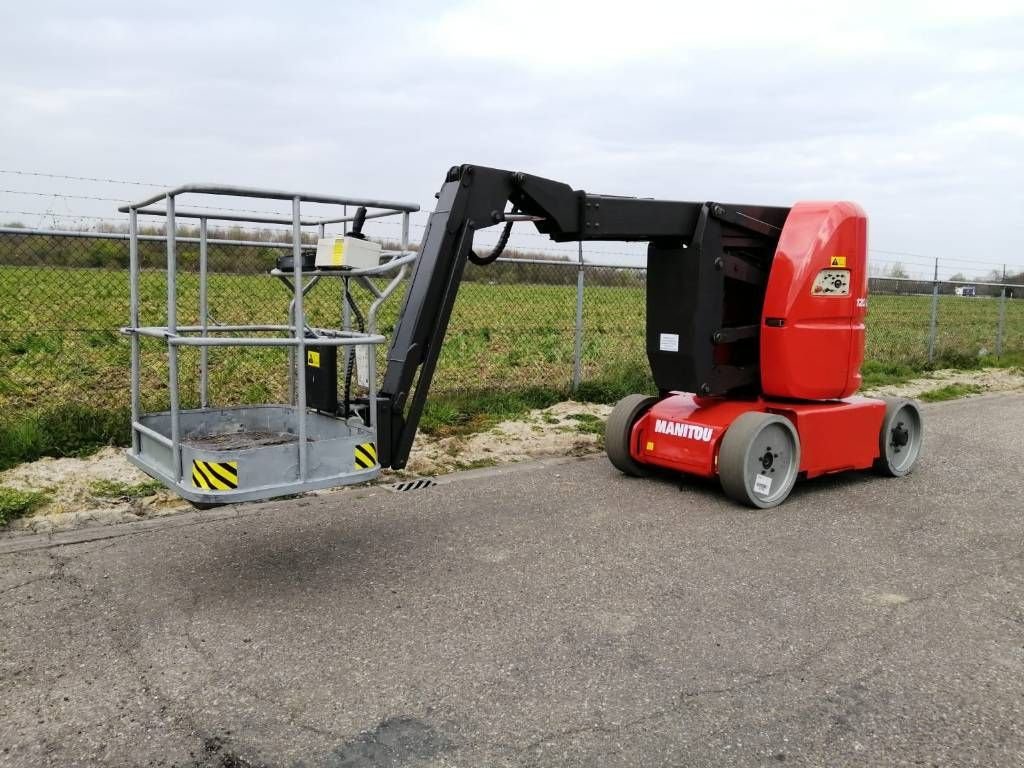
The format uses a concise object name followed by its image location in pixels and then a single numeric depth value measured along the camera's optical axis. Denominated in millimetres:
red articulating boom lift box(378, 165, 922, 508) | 5785
